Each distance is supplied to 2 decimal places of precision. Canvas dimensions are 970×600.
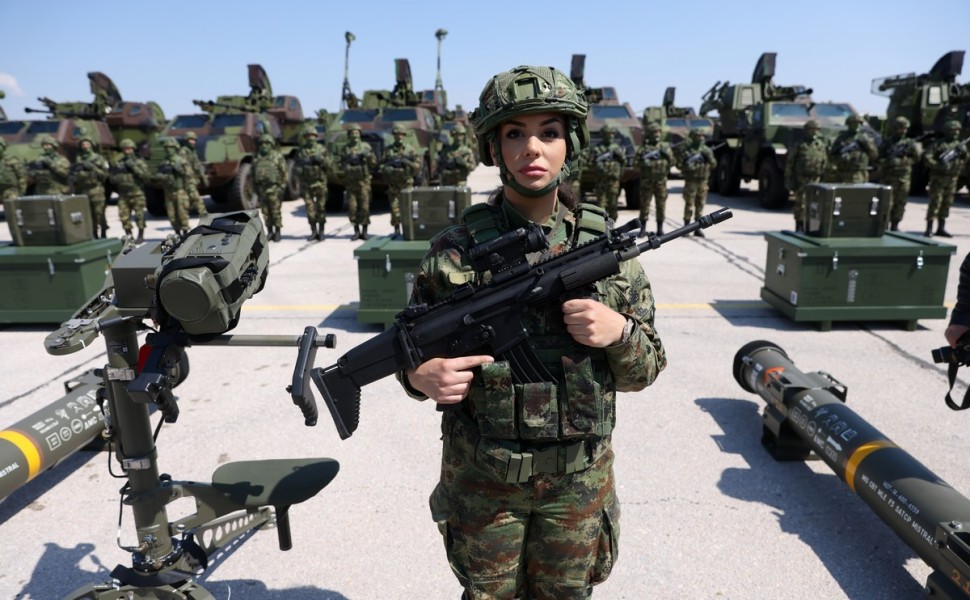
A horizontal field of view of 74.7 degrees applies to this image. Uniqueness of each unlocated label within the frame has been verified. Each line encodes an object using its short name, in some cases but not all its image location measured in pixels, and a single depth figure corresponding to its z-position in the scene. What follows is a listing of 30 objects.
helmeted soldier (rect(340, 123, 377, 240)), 10.95
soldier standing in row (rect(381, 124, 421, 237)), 10.93
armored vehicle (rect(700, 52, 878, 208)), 13.56
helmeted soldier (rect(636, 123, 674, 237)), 10.70
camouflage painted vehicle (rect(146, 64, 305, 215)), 12.92
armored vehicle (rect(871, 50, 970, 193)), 14.58
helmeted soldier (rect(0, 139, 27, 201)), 11.69
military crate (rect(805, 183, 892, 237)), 5.93
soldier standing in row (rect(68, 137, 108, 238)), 10.63
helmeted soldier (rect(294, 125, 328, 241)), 10.95
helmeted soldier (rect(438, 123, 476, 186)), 11.02
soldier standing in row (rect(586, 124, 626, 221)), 10.91
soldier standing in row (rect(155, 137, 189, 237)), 10.57
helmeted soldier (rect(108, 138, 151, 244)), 10.80
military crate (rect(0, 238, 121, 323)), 6.04
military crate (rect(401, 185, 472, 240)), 6.24
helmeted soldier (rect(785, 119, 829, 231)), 10.93
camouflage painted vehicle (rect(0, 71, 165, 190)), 13.60
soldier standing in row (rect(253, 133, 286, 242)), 10.66
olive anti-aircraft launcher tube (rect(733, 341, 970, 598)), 2.37
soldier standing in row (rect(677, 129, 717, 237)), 10.52
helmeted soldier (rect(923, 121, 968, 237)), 10.11
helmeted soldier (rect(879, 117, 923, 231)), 10.45
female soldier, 1.61
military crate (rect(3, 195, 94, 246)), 6.20
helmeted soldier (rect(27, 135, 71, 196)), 11.03
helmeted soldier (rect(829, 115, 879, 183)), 10.41
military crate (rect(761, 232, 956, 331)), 5.75
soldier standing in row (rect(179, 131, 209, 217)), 11.08
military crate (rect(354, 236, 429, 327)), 5.89
